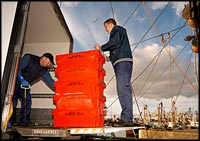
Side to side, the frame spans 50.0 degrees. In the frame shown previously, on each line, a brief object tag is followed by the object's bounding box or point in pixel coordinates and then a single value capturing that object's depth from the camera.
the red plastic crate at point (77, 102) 3.01
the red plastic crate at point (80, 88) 3.04
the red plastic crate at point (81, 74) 3.07
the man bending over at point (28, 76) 4.35
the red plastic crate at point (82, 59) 3.11
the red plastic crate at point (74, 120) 2.98
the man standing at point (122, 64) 3.55
